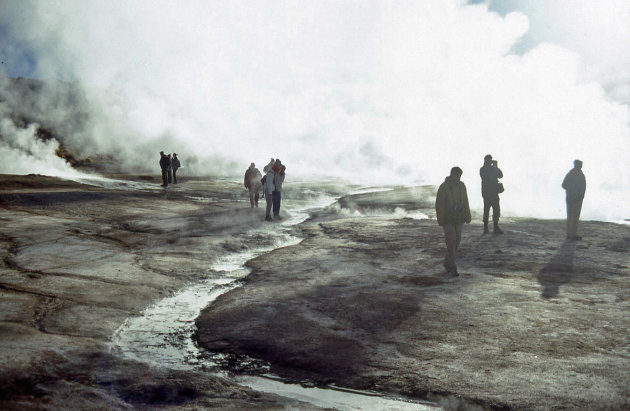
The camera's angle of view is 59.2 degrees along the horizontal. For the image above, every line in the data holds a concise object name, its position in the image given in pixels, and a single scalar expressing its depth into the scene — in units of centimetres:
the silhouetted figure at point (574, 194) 1126
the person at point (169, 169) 2690
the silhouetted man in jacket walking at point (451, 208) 827
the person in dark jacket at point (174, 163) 2820
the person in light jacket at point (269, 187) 1468
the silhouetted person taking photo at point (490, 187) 1201
